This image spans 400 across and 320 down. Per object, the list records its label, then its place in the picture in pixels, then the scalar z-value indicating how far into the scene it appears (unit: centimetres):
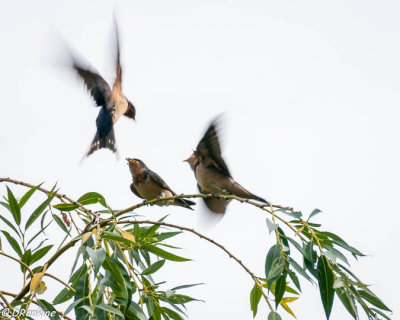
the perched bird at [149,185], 1043
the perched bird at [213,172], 880
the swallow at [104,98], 1291
